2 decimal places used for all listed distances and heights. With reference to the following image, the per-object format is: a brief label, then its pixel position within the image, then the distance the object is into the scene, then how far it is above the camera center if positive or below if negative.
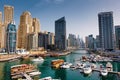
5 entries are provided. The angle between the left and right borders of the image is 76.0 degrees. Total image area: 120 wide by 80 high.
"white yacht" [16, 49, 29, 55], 97.44 -13.01
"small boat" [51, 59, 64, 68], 48.85 -14.14
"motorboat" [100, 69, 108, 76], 36.37 -14.87
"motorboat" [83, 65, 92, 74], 38.23 -14.48
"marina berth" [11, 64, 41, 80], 34.05 -14.21
